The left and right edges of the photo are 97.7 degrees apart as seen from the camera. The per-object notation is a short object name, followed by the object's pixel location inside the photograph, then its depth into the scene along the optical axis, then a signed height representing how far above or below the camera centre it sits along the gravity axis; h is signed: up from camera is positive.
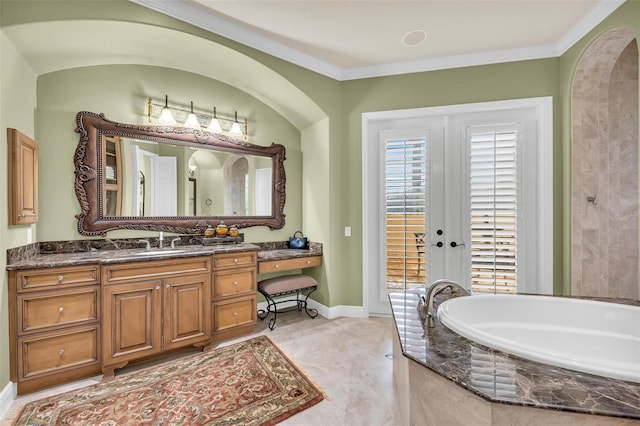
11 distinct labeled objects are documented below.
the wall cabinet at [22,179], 1.86 +0.24
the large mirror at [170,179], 2.51 +0.35
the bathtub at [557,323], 1.67 -0.74
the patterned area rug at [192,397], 1.69 -1.24
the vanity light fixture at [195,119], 2.83 +1.01
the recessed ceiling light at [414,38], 2.62 +1.67
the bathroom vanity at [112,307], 1.88 -0.73
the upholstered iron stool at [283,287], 2.96 -0.82
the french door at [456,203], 2.88 +0.08
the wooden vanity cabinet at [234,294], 2.62 -0.80
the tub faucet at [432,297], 1.63 -0.53
